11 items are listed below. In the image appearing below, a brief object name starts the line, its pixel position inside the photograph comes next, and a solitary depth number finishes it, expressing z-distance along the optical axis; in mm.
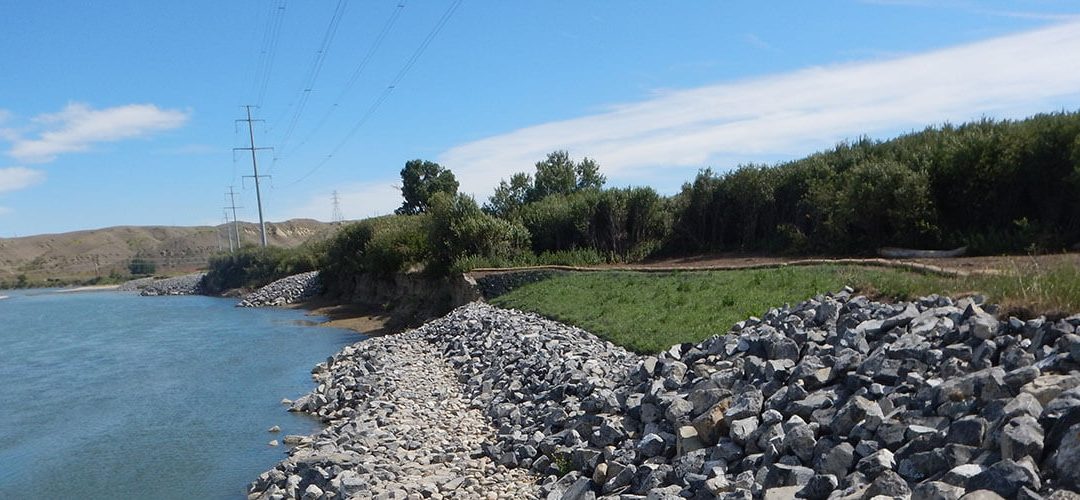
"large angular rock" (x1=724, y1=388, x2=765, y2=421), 7711
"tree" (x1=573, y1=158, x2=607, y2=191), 53438
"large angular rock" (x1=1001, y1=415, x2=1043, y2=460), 5223
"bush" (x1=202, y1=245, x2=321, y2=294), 63819
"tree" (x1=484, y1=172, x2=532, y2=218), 38656
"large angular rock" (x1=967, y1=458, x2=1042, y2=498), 4995
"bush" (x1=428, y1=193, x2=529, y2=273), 31953
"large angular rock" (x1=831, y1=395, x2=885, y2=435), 6621
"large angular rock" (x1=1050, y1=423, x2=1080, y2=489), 4906
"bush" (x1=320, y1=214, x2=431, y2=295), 37594
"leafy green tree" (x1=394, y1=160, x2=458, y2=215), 64500
